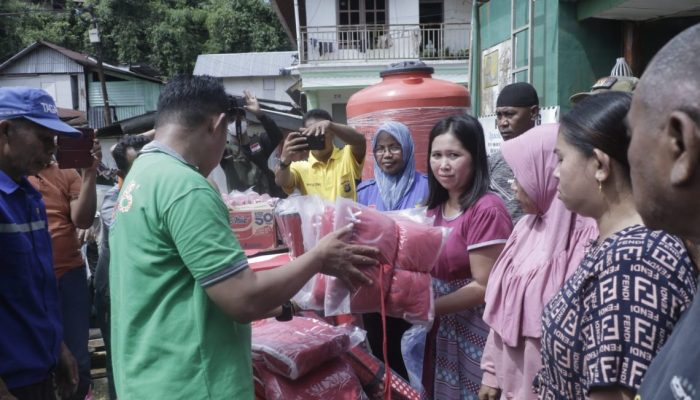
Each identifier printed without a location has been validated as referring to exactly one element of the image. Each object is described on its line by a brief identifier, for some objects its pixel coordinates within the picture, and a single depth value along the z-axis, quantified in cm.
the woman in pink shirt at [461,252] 239
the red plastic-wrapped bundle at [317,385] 202
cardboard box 311
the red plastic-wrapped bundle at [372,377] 221
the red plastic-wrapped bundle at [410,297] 202
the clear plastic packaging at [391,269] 195
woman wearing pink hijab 196
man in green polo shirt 160
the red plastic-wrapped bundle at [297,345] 201
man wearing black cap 402
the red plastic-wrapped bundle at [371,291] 196
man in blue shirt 222
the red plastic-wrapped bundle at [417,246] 204
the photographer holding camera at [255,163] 485
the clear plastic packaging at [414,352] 259
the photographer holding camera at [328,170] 401
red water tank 478
